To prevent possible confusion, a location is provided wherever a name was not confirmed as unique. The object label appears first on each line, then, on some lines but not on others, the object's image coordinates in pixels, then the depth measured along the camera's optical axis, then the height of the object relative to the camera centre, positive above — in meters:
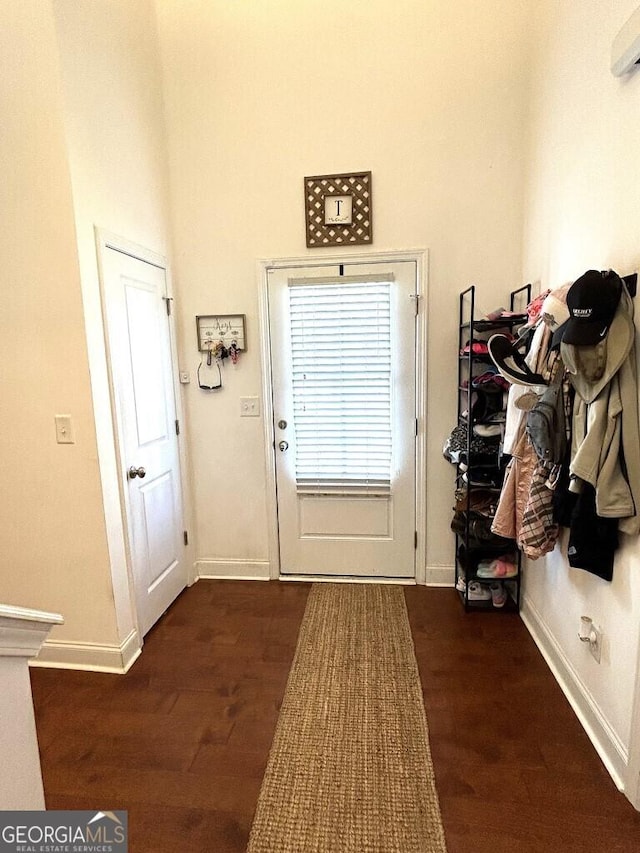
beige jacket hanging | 1.48 -0.24
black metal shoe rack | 2.43 -0.67
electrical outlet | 1.73 -1.12
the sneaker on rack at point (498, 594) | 2.62 -1.38
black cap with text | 1.46 +0.17
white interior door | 2.25 -0.33
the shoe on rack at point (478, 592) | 2.64 -1.38
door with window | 2.72 -0.35
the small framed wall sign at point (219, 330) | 2.87 +0.22
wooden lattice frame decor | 2.63 +0.91
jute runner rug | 1.42 -1.49
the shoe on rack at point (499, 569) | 2.54 -1.20
